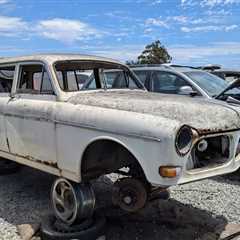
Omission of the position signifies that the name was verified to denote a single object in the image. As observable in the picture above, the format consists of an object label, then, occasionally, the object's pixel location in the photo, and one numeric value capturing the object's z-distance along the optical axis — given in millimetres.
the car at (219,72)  4942
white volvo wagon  2329
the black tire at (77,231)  2626
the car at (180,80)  5062
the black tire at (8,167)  4208
